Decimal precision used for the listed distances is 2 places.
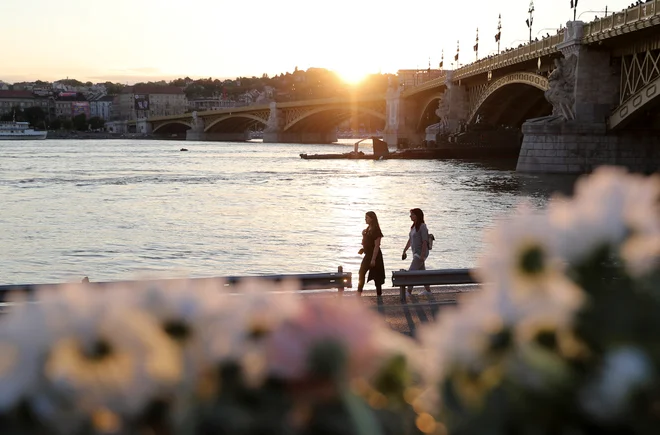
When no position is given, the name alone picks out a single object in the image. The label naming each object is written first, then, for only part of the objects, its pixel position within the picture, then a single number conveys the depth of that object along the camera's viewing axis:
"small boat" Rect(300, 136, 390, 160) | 65.25
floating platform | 62.81
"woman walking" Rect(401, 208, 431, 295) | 10.43
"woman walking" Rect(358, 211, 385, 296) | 10.42
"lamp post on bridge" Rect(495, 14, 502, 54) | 70.19
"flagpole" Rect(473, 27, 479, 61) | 79.14
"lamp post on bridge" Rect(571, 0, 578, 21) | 46.07
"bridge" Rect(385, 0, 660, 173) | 32.84
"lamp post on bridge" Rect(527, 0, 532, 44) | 59.38
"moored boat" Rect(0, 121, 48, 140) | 124.69
